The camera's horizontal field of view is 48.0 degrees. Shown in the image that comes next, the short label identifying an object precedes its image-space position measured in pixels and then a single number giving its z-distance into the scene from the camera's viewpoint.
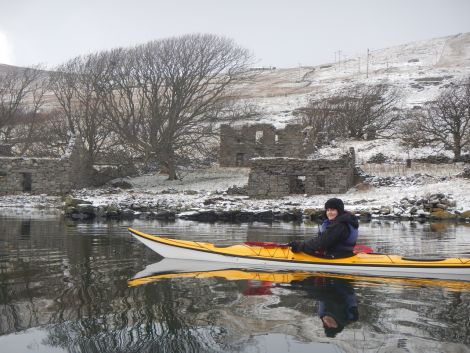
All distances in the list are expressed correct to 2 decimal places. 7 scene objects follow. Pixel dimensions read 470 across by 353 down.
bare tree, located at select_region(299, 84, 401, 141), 38.06
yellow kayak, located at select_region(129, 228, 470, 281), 7.93
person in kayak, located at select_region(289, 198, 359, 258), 8.11
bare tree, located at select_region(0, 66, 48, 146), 34.66
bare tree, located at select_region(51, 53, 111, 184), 30.89
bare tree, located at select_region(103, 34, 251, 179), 29.80
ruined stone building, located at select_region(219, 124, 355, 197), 24.64
